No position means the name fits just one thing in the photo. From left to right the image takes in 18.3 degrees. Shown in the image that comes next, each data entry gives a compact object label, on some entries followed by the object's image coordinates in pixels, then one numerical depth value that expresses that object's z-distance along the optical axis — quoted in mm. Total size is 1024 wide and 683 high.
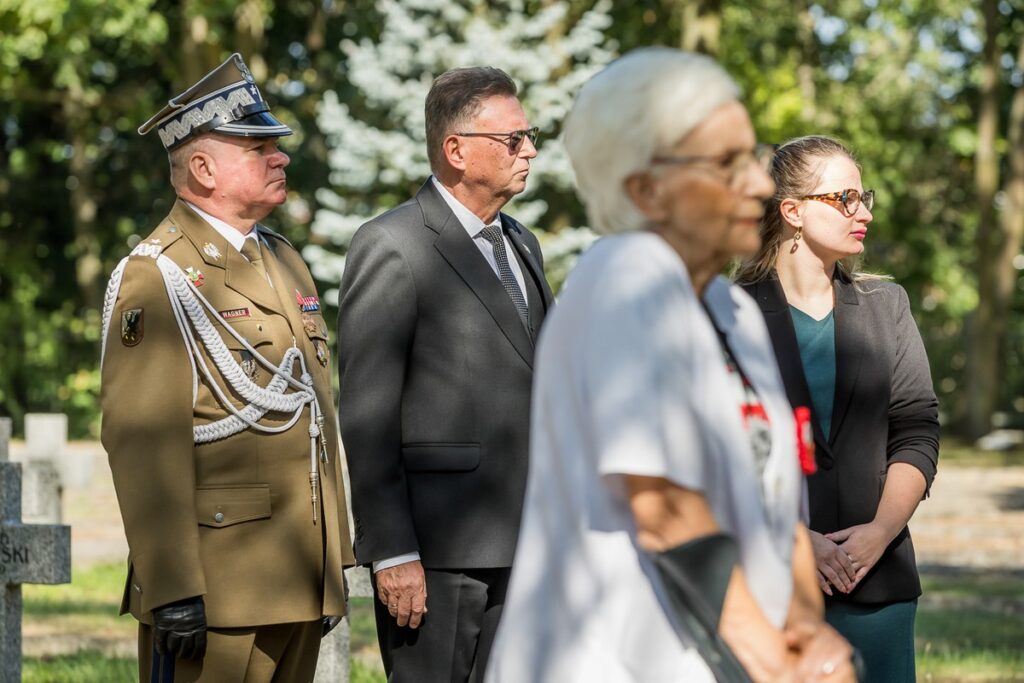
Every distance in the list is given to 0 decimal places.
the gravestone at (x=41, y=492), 19944
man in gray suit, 8296
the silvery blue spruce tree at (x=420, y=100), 38972
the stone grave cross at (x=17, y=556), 11720
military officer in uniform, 7982
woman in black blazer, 8311
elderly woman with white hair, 4487
